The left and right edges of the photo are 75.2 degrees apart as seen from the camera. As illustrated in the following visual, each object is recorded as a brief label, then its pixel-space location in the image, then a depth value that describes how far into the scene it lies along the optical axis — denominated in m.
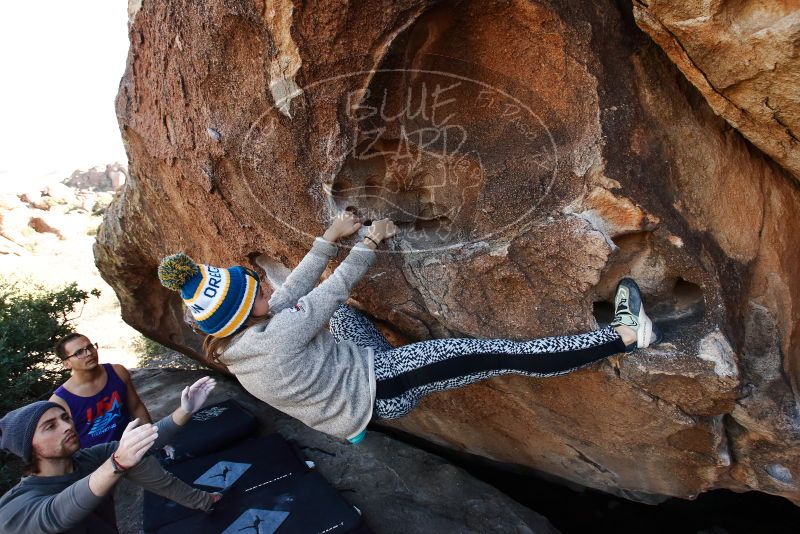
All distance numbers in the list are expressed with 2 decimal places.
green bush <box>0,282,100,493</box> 4.60
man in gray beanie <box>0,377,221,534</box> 1.88
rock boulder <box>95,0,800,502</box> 2.01
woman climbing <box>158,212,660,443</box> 1.90
